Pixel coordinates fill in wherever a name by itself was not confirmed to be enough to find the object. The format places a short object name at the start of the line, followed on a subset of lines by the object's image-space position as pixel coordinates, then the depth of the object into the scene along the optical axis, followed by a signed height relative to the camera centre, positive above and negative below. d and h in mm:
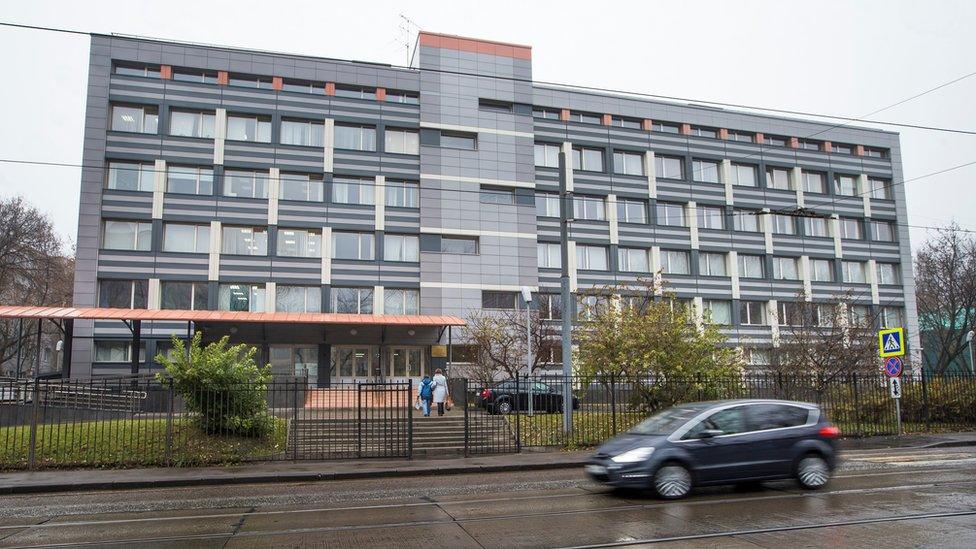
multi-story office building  38562 +10675
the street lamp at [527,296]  28709 +3073
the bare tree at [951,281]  44094 +5707
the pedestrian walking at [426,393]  22611 -727
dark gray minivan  10953 -1264
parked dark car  23438 -941
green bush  17203 -350
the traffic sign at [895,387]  20125 -509
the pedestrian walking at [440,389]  23206 -580
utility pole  19594 +1695
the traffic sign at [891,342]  19828 +779
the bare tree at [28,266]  45344 +7444
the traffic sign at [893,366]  20062 +93
